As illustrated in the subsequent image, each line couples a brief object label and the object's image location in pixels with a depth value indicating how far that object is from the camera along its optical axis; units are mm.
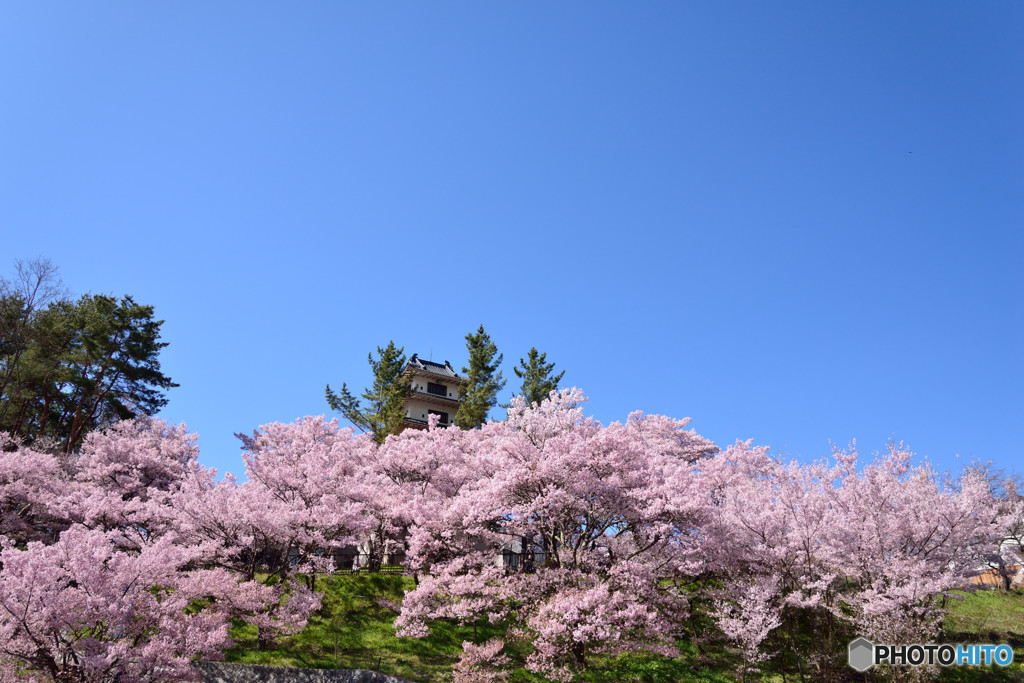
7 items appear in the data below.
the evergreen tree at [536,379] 42719
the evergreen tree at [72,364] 29984
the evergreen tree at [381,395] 42906
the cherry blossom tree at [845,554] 17016
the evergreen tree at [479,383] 40844
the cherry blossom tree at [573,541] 16188
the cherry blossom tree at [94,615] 11875
